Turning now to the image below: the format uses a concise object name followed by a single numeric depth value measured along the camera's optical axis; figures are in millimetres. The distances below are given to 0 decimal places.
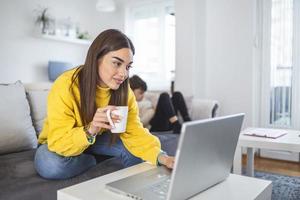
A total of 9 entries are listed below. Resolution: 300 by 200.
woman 1008
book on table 1795
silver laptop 625
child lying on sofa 2543
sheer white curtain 2750
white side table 1605
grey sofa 982
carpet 1813
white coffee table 741
